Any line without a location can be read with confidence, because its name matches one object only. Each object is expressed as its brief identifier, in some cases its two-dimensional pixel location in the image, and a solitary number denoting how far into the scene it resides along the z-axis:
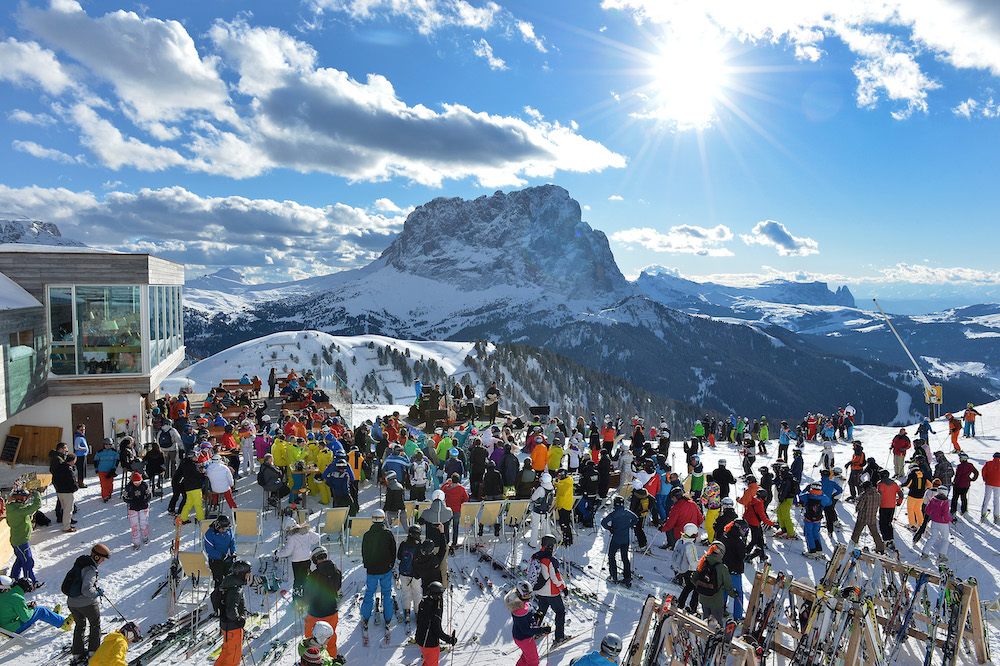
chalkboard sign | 15.35
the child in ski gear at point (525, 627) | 6.12
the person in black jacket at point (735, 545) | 7.97
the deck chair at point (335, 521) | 9.66
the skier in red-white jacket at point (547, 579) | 7.12
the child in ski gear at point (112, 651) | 5.39
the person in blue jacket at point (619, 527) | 9.10
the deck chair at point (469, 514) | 10.16
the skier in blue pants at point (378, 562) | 7.46
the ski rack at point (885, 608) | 6.92
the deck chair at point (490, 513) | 10.30
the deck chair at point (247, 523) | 9.21
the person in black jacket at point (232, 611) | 6.28
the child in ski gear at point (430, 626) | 6.23
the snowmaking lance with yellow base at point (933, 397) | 23.94
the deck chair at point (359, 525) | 9.29
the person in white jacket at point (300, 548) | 7.66
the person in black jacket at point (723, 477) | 11.95
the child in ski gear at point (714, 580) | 7.35
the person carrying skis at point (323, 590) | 6.46
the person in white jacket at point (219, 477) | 10.45
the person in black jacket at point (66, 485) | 10.40
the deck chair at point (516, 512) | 10.72
